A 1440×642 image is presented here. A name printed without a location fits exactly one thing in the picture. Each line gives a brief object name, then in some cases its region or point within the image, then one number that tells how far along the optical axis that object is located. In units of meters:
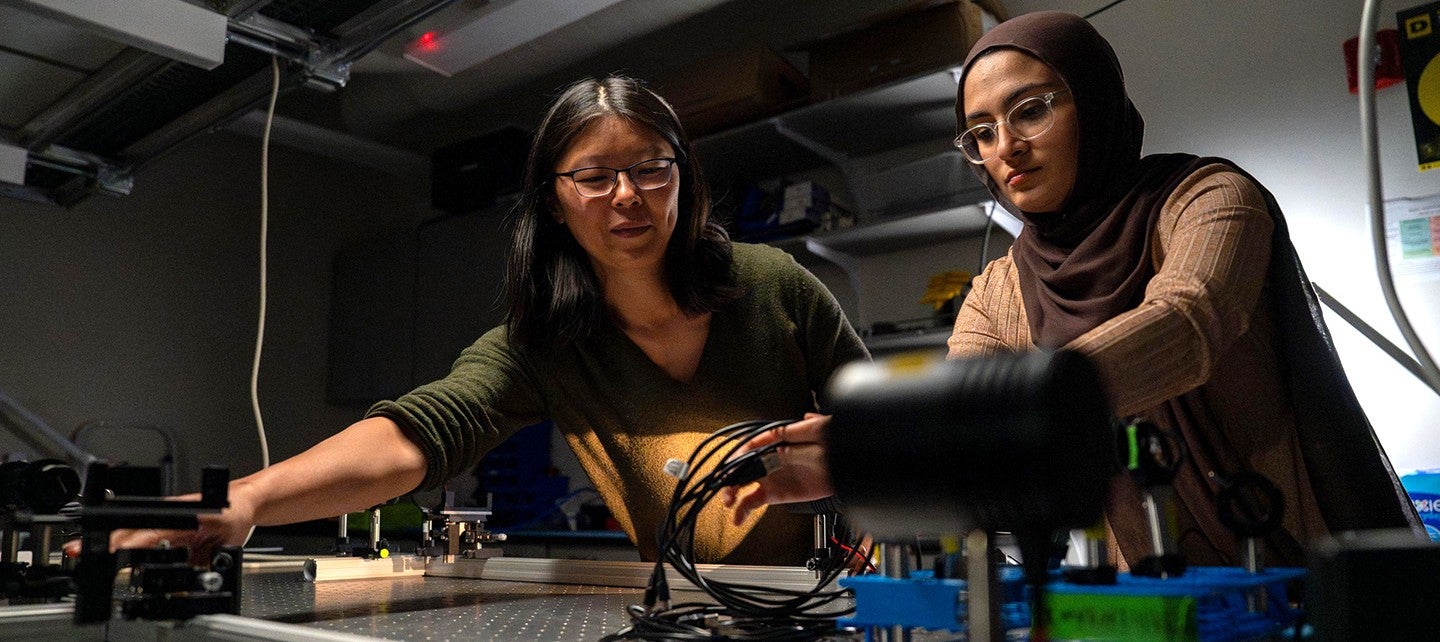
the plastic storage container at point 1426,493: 1.91
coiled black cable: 0.63
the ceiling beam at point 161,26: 1.28
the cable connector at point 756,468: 0.67
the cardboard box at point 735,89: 3.04
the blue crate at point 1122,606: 0.42
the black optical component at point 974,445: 0.40
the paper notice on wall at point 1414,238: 2.22
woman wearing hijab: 0.80
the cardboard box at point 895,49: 2.64
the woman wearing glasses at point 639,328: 1.31
